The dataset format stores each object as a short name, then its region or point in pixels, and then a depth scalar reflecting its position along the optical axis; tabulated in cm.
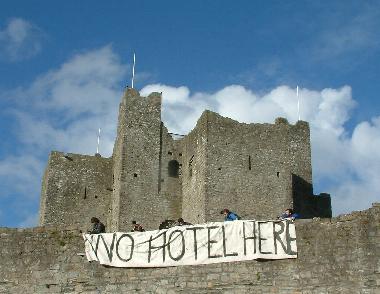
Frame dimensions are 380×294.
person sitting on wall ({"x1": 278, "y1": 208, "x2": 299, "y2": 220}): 1919
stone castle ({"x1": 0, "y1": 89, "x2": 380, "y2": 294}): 3625
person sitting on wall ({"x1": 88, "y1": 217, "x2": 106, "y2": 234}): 1919
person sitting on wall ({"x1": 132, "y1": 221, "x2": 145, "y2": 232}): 2009
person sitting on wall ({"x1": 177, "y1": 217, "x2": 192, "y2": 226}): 1975
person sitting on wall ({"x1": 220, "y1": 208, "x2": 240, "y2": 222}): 1953
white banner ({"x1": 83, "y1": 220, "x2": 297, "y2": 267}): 1789
